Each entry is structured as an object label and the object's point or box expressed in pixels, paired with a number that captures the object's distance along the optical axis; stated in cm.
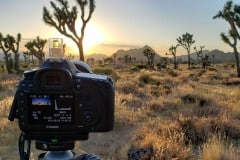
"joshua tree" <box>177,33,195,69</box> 3176
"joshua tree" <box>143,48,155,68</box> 3133
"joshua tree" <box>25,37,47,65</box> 2397
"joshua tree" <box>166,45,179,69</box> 3624
